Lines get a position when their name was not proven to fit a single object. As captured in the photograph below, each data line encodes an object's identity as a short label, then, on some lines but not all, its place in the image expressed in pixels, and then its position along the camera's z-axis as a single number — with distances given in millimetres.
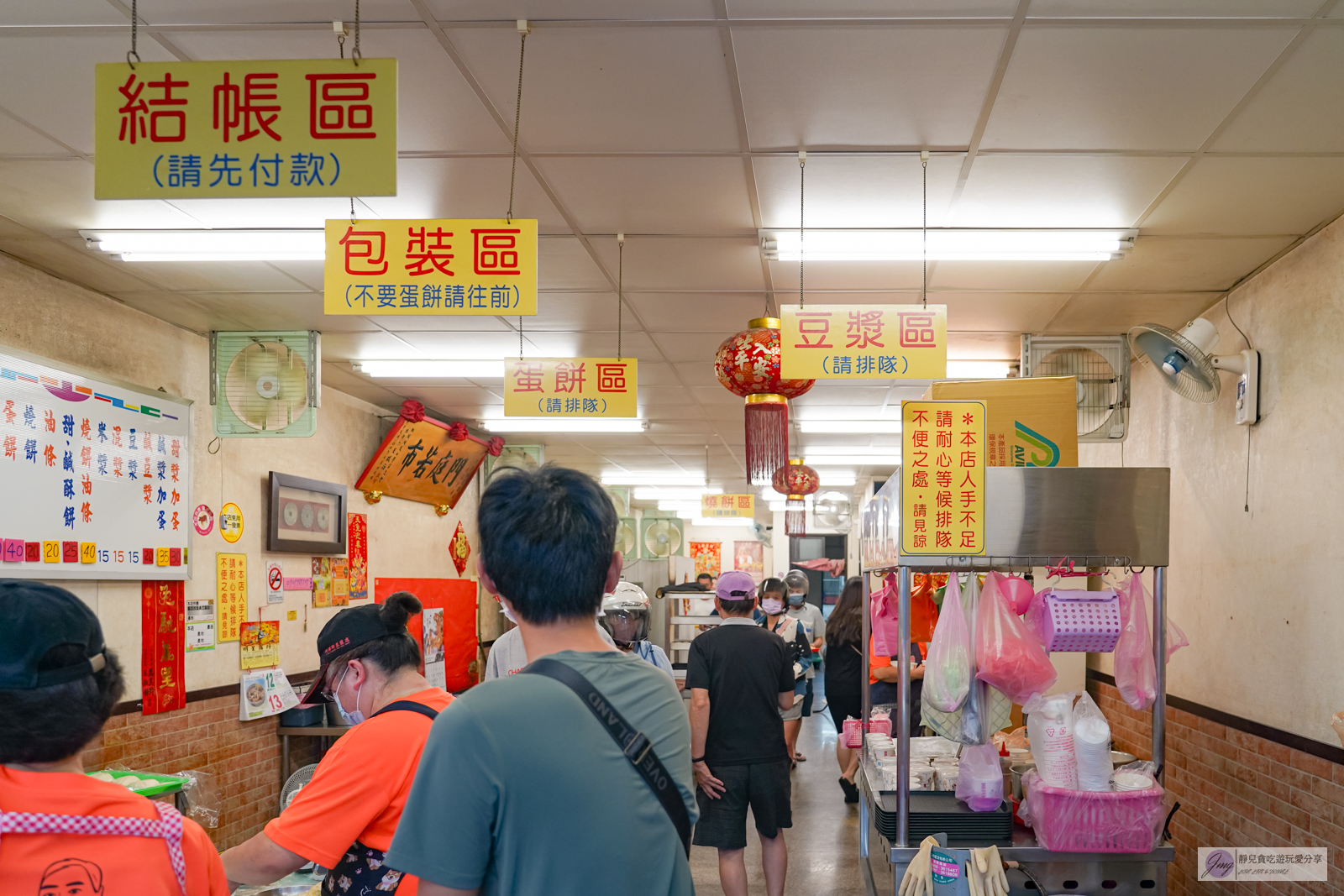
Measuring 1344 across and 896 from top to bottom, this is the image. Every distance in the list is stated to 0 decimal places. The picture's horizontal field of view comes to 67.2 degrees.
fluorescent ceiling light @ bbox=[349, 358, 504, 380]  7504
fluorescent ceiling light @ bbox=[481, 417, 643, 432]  8977
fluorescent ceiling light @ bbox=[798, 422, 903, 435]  10133
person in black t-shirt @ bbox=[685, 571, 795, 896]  4648
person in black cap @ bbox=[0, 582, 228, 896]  1363
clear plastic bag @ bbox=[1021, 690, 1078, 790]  3535
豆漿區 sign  4262
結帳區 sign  2621
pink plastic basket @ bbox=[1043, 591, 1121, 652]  3656
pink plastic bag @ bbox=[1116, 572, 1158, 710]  3721
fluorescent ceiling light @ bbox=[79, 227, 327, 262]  4660
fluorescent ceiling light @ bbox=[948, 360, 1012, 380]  7648
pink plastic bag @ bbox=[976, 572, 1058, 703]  3580
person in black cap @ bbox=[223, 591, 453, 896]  1955
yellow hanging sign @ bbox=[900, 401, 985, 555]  3729
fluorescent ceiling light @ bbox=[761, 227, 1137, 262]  4680
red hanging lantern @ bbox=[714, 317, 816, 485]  4703
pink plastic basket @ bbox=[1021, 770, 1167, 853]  3520
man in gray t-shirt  1225
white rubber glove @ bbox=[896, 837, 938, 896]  3533
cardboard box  4664
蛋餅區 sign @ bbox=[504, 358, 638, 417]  5535
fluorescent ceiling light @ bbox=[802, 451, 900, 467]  12867
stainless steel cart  3637
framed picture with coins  7078
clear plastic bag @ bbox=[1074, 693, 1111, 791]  3520
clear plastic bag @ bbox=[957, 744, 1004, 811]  3717
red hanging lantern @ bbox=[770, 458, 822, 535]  10519
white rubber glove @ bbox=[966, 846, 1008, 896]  3518
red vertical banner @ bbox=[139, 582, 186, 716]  5637
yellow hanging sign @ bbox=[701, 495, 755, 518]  15344
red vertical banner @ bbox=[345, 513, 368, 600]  8477
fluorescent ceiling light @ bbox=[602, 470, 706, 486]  15703
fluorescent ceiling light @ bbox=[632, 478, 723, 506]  17703
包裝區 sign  3461
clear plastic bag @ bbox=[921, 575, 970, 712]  3613
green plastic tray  4672
